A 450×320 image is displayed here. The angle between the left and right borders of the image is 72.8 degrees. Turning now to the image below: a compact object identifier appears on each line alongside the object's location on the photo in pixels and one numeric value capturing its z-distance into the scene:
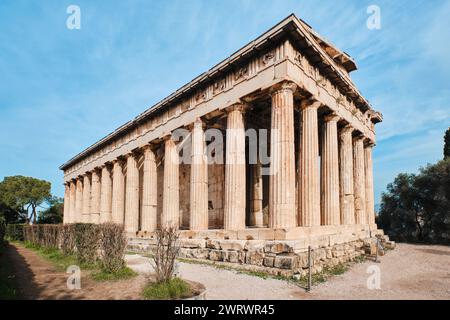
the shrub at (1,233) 15.51
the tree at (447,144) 25.82
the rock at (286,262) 9.02
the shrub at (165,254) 6.73
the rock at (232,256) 10.88
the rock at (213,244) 12.12
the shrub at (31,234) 19.98
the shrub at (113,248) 8.47
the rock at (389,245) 16.81
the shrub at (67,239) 12.88
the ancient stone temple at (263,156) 11.48
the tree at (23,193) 48.03
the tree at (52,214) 51.84
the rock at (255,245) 10.29
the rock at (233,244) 11.02
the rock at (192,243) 13.01
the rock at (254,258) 10.04
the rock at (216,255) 11.59
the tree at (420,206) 20.94
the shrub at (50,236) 15.62
